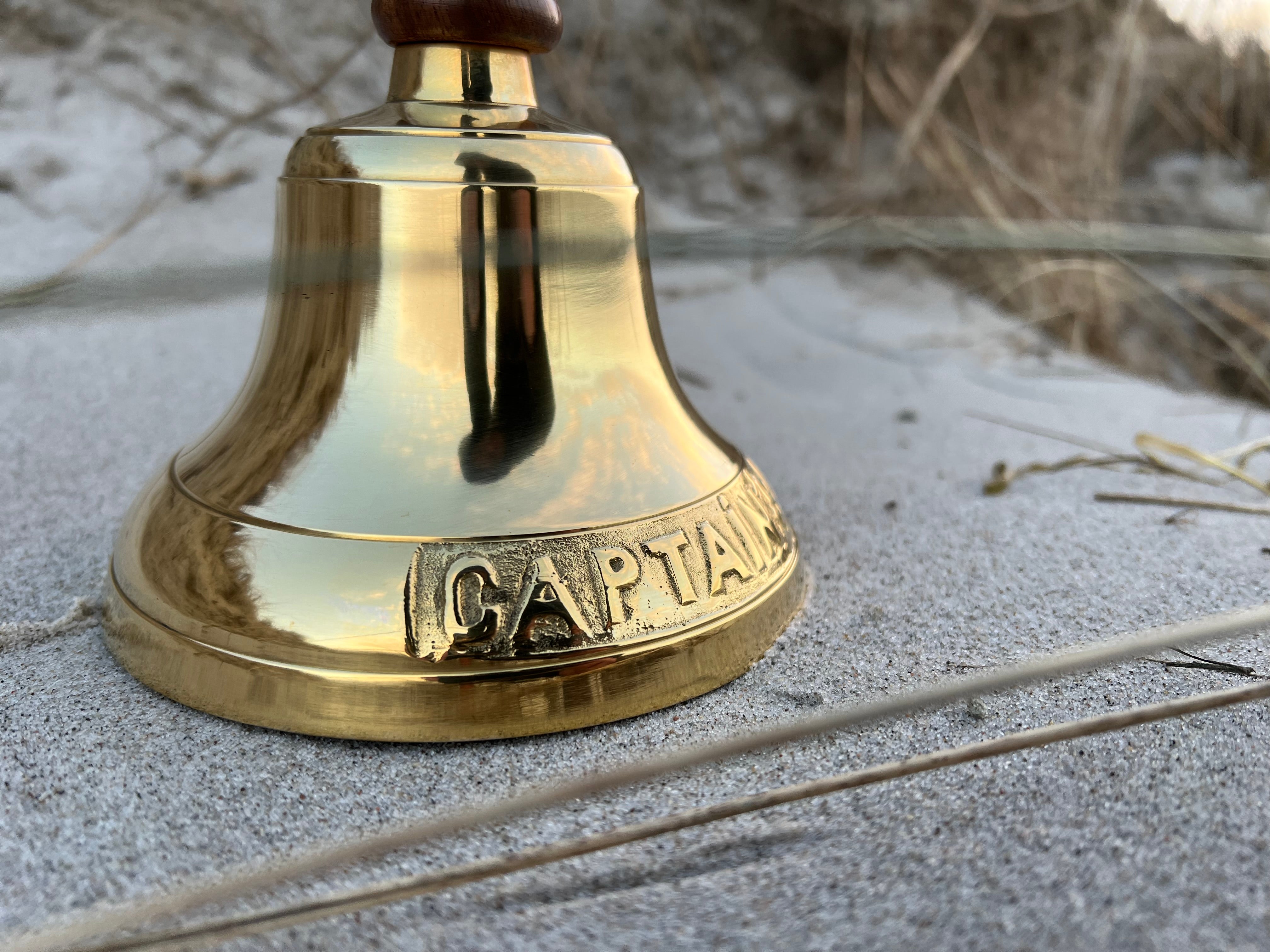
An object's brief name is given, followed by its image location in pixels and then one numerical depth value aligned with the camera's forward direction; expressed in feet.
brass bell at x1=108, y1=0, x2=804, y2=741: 0.38
